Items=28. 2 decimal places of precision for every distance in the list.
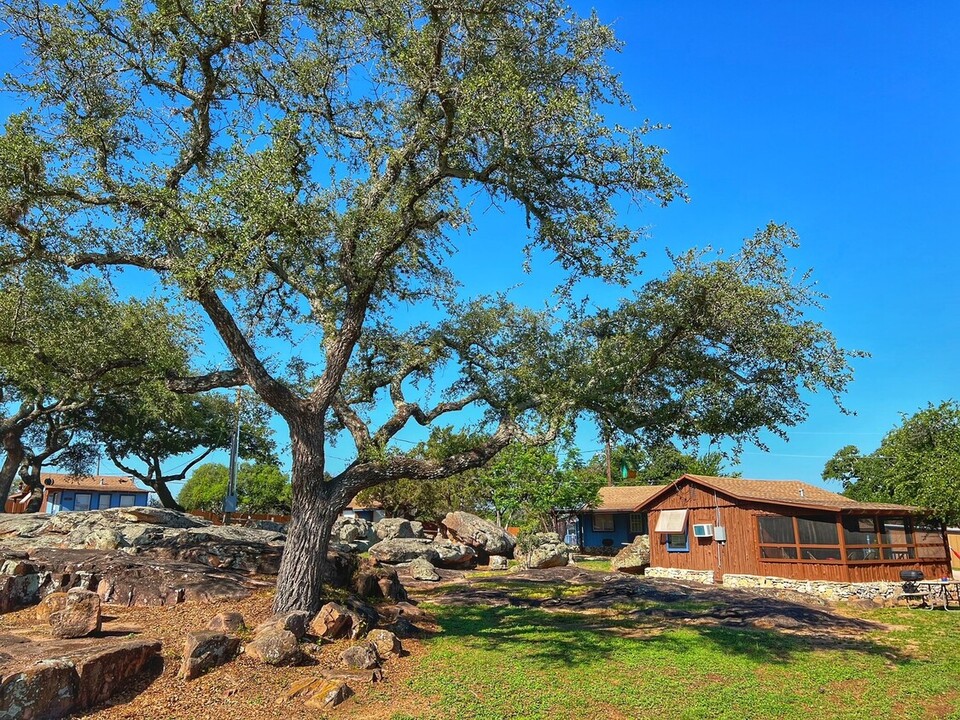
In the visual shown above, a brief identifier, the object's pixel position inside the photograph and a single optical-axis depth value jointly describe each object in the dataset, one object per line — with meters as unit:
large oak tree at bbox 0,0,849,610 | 9.81
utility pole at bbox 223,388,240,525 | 28.97
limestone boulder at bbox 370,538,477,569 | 27.23
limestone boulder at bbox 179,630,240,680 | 8.31
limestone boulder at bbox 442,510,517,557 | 33.09
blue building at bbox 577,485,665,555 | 41.78
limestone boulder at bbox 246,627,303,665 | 9.04
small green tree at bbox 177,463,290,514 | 56.56
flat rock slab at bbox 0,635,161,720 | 6.71
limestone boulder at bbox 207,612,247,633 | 10.02
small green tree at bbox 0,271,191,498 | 11.40
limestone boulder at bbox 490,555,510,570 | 30.36
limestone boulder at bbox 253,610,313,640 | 9.86
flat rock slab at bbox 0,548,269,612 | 11.52
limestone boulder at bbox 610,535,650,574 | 30.77
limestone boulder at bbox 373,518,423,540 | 32.75
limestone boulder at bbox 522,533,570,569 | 29.42
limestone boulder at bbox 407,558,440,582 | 23.50
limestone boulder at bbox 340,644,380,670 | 9.36
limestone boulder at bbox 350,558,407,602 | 14.38
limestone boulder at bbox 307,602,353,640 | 10.48
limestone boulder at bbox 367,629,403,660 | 10.34
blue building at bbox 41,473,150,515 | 61.72
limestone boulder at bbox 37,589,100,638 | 9.00
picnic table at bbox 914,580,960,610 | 19.17
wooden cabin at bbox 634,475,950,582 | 22.88
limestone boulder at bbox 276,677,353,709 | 8.00
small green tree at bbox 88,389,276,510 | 32.97
